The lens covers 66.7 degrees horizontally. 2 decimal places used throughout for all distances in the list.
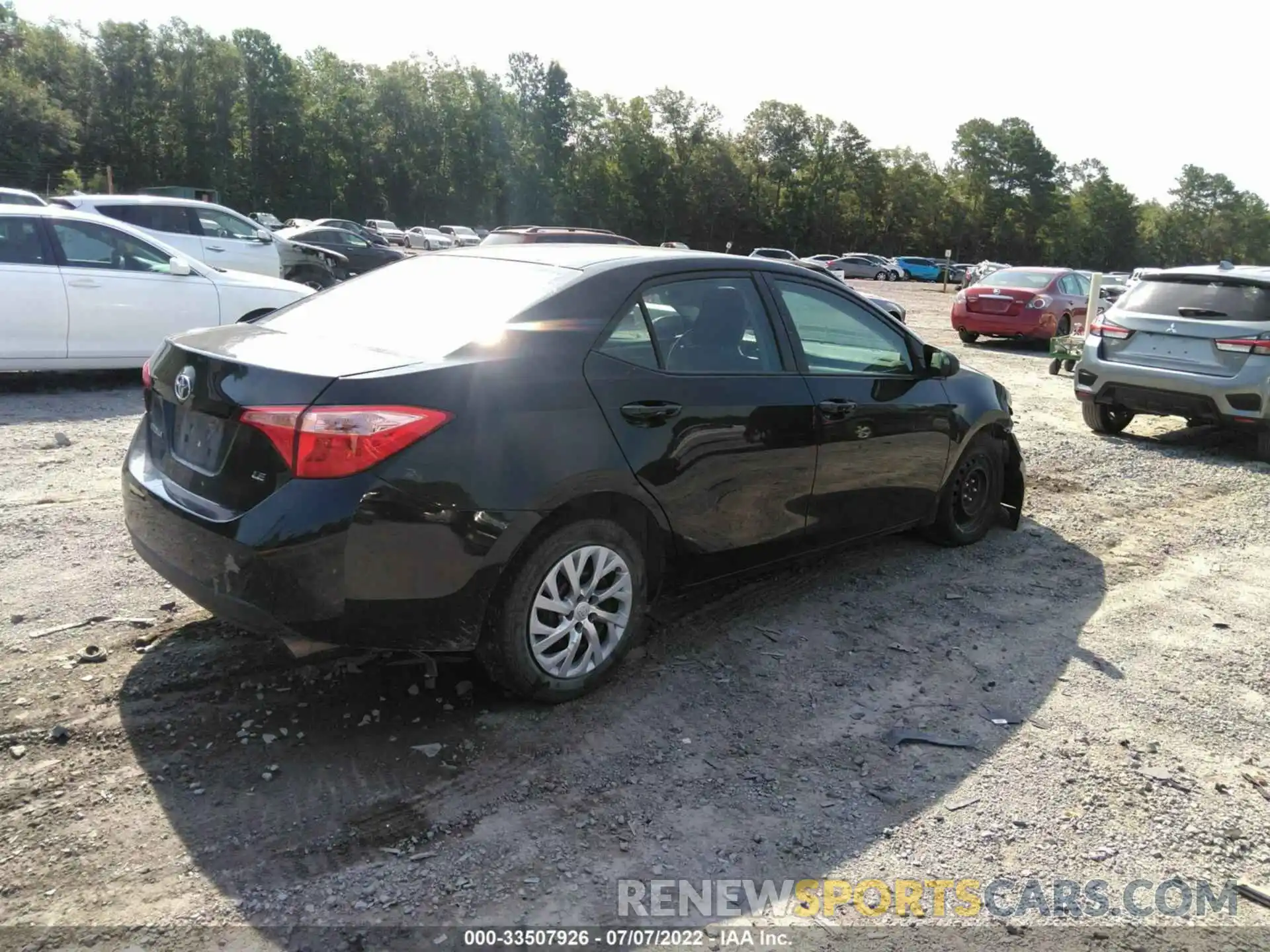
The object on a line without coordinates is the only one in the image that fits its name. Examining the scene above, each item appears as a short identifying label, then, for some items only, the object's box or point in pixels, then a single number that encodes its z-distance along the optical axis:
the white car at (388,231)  57.03
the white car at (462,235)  54.12
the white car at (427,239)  55.34
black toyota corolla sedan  3.01
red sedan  16.98
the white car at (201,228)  12.56
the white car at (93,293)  8.09
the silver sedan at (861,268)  57.72
